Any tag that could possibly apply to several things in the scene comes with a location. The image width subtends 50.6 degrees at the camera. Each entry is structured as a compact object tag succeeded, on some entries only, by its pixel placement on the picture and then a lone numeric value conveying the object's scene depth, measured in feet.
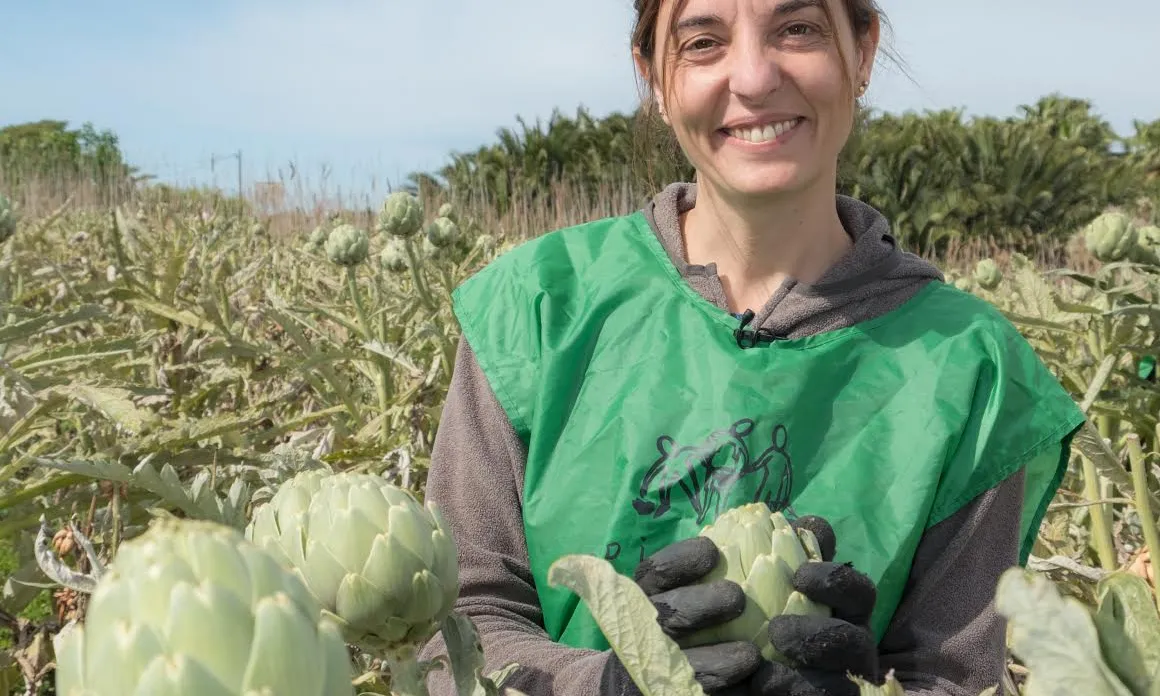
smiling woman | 3.47
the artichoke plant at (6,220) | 5.62
